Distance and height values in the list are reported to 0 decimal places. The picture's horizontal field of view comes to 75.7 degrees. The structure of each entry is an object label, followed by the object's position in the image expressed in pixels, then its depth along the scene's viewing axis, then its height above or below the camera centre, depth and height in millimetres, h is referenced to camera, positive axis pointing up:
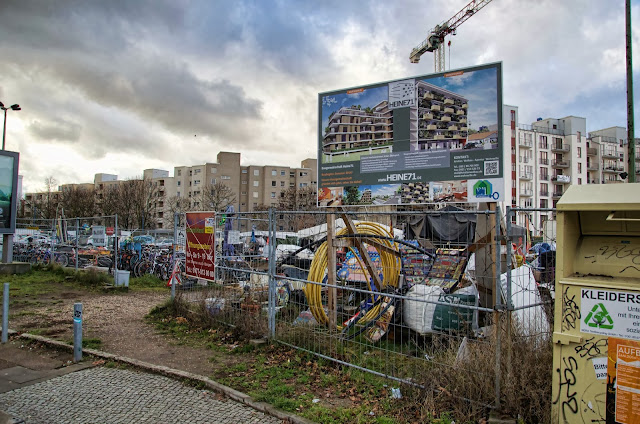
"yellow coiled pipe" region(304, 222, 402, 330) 6660 -714
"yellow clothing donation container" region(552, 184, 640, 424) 2926 -536
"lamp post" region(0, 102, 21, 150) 24047 +6767
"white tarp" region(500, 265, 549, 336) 4246 -937
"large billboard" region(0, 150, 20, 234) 14969 +1203
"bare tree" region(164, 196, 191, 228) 70544 +3999
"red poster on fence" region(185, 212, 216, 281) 7645 -340
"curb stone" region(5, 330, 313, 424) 4102 -1866
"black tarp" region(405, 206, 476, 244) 6186 +78
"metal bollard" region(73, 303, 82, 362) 5868 -1545
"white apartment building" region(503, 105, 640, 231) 69188 +13721
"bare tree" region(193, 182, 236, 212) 56656 +4547
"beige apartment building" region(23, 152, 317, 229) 89875 +10813
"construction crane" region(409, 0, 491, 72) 77562 +39123
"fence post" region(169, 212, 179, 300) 8442 -230
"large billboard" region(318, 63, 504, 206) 6184 +1508
